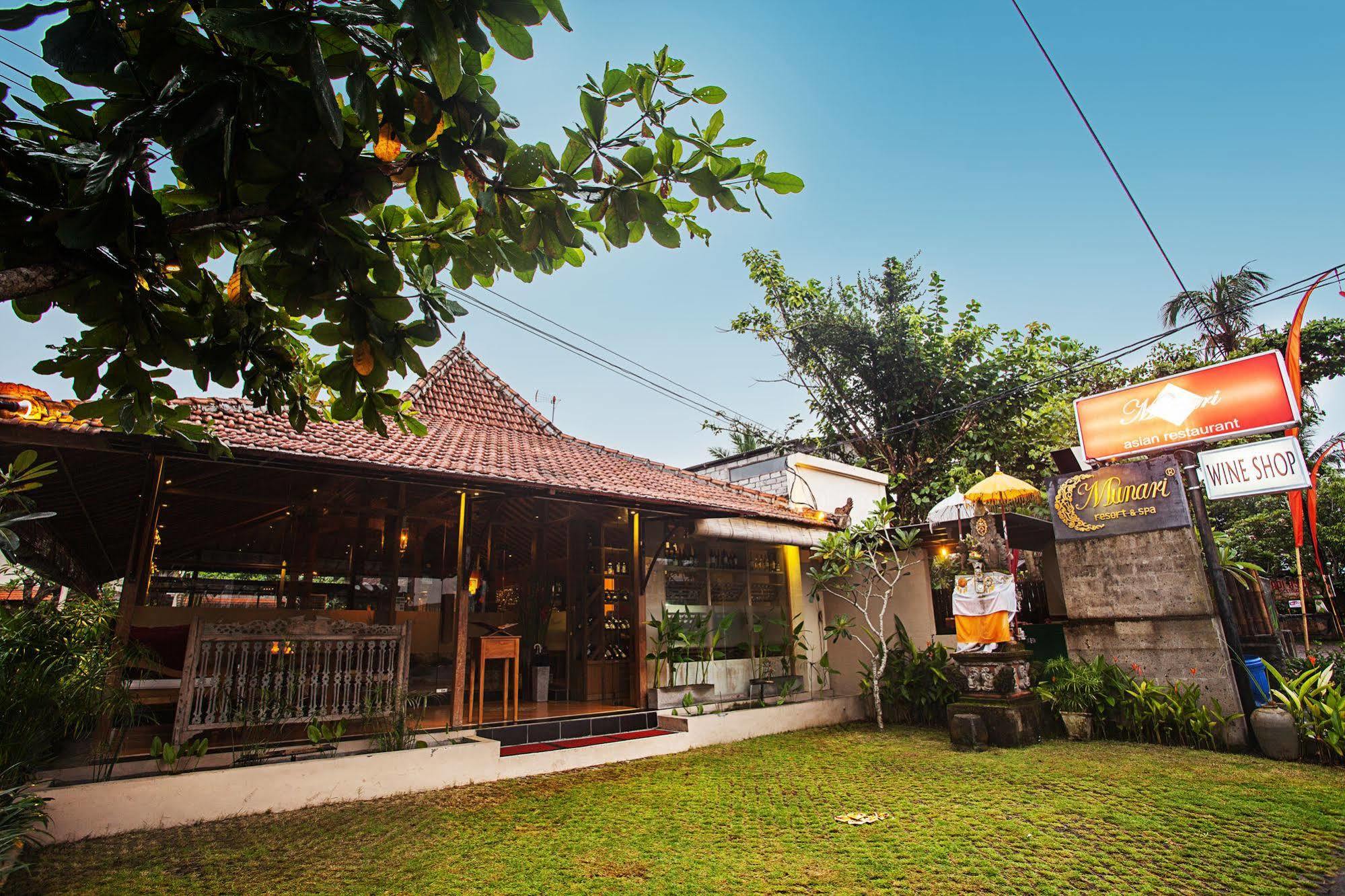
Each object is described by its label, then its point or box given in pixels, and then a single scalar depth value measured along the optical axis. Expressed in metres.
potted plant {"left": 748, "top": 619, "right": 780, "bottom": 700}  8.61
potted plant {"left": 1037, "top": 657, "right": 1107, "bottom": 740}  6.96
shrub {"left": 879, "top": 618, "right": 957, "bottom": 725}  8.35
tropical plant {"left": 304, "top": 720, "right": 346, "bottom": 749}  5.15
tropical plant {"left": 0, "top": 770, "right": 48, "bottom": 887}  3.08
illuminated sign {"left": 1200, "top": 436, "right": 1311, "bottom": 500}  6.46
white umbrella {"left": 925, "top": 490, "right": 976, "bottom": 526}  9.60
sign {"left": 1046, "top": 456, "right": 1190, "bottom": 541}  7.30
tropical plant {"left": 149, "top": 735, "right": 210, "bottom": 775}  4.49
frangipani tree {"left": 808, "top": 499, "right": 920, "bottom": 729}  8.49
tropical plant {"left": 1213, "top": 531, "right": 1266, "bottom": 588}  7.96
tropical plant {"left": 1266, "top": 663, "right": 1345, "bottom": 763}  5.62
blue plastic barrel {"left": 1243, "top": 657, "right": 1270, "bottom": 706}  6.85
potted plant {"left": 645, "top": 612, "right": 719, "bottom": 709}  7.73
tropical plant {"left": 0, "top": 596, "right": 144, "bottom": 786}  3.54
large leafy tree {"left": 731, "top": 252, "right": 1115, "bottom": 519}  15.59
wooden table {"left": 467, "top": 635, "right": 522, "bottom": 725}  6.39
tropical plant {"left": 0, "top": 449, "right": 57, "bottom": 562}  2.20
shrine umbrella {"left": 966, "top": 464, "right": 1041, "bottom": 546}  8.82
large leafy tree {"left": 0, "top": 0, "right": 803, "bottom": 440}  1.26
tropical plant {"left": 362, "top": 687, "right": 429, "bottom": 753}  5.37
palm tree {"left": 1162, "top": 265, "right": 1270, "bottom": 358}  15.77
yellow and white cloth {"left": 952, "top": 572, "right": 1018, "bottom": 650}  7.20
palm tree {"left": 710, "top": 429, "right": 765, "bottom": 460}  23.48
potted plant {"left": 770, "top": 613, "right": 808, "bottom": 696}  9.19
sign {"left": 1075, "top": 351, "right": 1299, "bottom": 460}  7.04
